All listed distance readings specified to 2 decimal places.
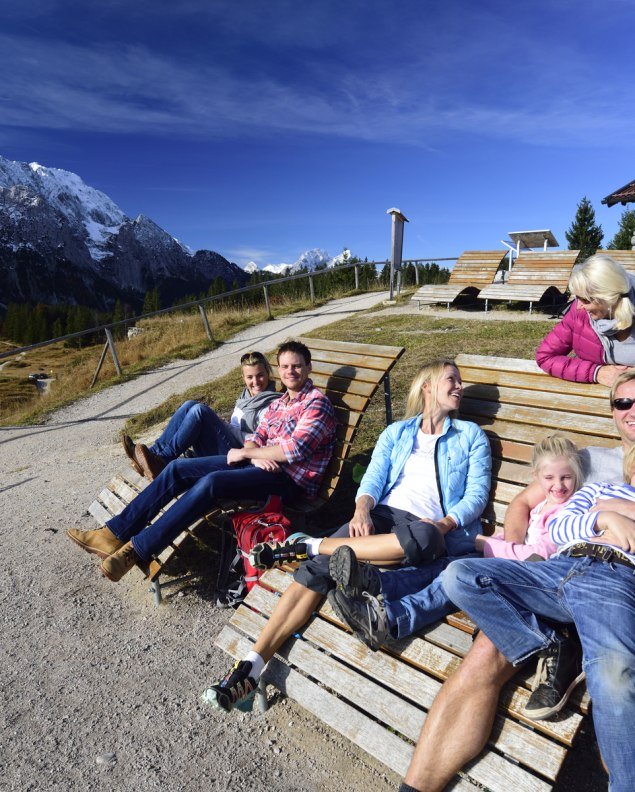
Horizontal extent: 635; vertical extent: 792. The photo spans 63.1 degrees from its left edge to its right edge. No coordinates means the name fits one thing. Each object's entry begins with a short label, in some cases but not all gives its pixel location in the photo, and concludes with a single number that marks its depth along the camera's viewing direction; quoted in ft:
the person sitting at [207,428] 13.37
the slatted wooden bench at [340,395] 12.39
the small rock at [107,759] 7.81
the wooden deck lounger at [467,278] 41.68
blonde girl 8.55
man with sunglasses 5.60
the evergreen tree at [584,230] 133.08
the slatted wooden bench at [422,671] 5.93
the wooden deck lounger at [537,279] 36.94
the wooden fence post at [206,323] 39.14
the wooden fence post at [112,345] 34.78
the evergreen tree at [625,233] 108.17
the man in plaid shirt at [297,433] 11.72
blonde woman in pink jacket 9.56
